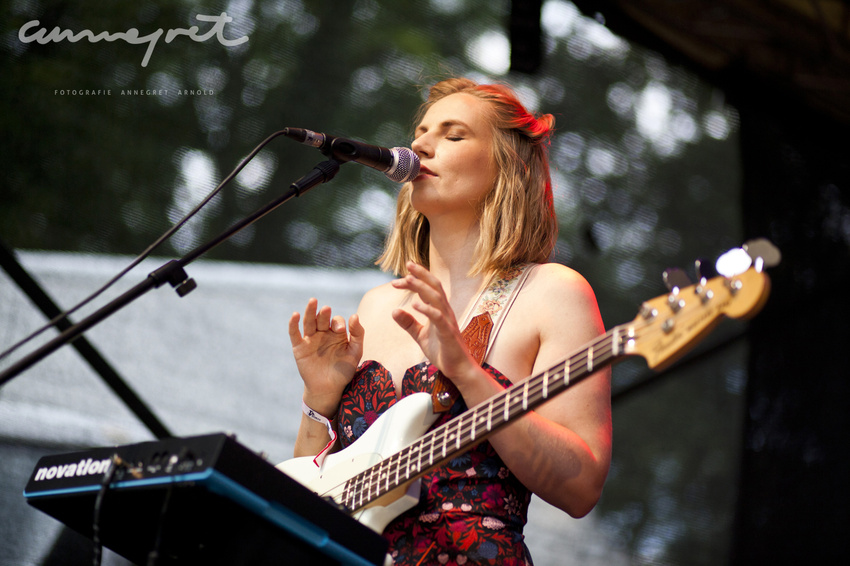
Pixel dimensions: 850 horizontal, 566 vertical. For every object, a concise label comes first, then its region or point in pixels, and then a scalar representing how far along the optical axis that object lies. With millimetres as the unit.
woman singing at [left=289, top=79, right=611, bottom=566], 2919
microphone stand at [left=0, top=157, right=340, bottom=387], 2770
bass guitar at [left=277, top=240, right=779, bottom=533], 2716
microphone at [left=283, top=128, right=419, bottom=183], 3020
